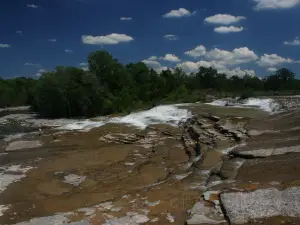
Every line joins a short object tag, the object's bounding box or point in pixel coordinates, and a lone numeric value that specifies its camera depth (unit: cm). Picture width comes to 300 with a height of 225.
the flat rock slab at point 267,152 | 1199
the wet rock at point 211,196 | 831
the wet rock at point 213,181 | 984
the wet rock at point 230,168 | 1036
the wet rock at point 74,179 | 1183
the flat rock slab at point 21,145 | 1856
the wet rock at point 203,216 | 712
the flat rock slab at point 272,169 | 939
